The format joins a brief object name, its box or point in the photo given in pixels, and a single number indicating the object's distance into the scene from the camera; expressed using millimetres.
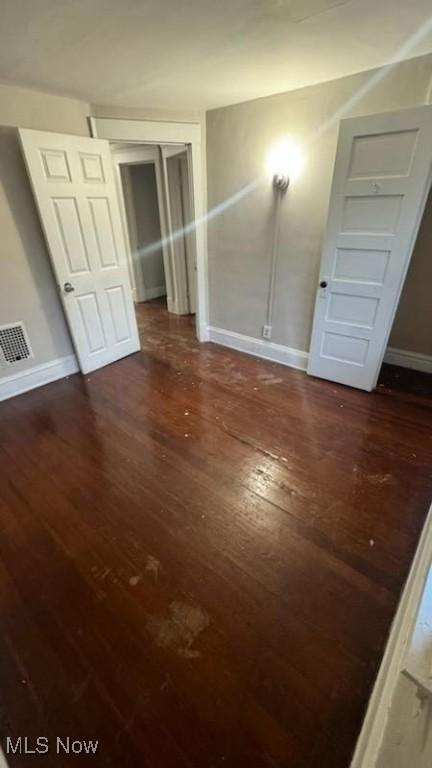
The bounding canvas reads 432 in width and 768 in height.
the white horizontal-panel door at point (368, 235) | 2193
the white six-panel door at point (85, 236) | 2637
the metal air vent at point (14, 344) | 2899
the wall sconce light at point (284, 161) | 2756
